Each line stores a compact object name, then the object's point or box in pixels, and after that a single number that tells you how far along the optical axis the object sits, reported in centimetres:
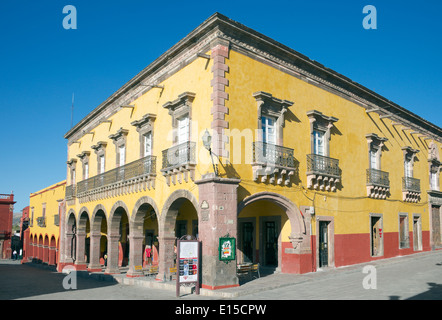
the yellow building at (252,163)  1449
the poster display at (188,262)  1319
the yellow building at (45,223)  3300
